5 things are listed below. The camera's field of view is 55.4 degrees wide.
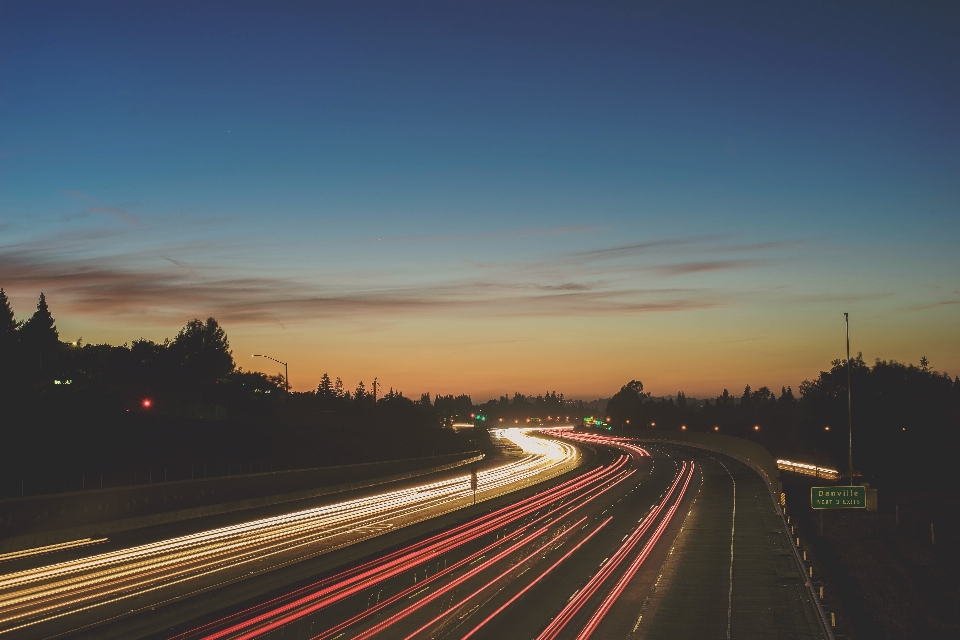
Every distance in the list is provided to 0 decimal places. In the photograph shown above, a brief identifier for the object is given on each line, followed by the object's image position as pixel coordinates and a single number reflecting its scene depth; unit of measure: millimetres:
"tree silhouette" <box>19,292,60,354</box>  72500
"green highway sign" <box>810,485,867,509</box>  41125
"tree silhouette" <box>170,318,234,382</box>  100125
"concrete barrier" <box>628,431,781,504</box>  66950
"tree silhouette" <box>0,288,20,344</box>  77562
